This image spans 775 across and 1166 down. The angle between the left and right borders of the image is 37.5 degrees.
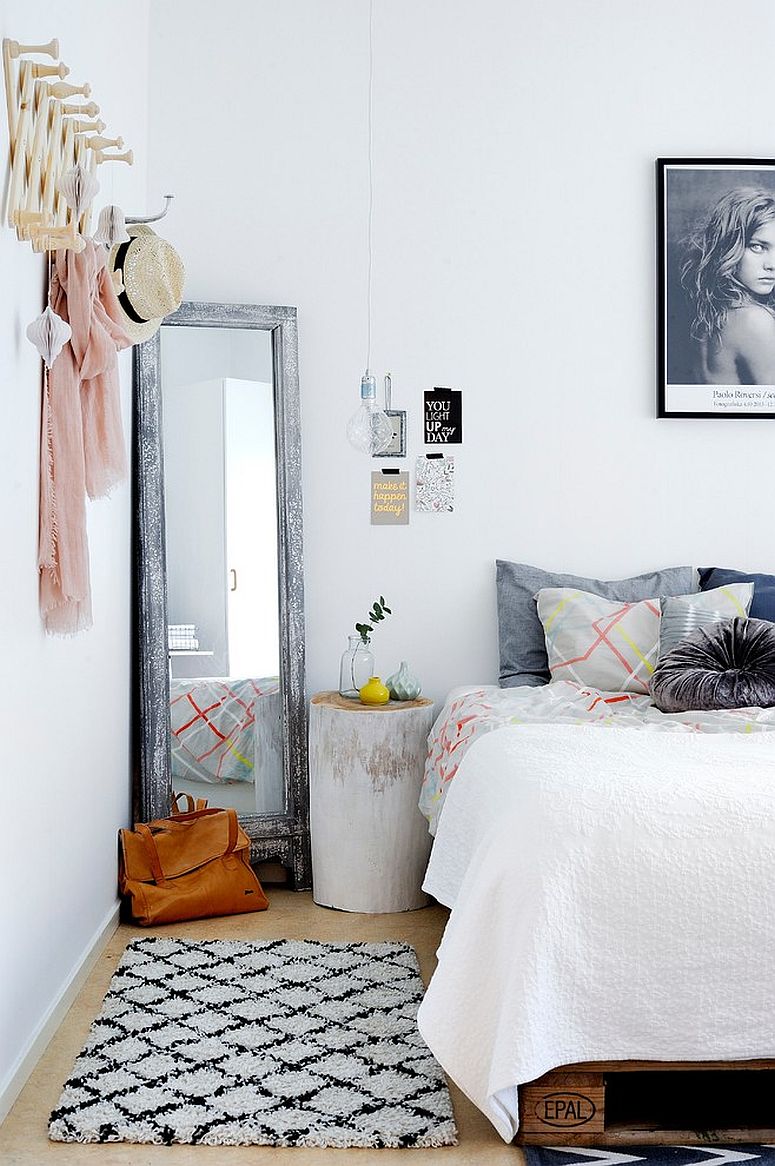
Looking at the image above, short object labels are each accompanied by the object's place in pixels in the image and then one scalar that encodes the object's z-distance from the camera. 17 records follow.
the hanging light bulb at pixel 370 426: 3.52
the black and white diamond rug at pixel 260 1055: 2.03
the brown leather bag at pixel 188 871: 3.20
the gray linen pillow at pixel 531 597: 3.61
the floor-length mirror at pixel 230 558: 3.56
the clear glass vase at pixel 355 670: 3.54
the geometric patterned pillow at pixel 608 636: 3.39
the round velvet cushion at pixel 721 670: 2.95
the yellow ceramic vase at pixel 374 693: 3.42
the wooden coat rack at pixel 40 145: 2.02
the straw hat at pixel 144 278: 2.67
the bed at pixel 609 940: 1.90
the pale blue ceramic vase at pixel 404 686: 3.49
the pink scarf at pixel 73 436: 2.30
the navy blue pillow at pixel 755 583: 3.48
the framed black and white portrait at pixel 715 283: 3.76
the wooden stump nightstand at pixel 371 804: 3.30
